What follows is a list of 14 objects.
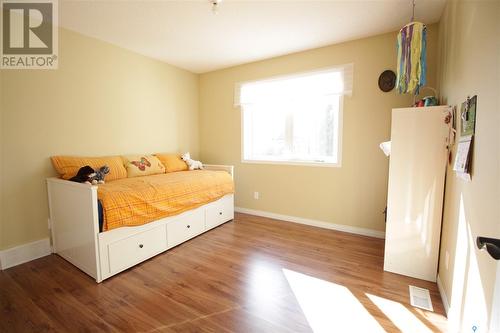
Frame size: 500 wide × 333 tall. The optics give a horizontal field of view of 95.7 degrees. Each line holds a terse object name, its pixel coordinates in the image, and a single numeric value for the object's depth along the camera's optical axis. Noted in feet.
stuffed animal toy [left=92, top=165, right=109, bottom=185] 7.42
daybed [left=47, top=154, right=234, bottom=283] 6.03
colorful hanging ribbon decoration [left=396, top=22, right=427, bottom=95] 6.07
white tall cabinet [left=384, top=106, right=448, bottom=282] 5.93
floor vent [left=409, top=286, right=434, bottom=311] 5.21
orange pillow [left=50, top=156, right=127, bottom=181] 7.49
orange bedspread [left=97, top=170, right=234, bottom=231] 6.16
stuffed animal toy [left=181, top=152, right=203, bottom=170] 11.56
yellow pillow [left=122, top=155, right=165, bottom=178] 9.29
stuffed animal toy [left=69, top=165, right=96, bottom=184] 7.14
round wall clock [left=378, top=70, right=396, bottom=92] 8.30
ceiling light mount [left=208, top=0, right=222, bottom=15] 6.48
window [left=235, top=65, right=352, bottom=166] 9.62
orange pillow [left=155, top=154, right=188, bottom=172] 10.78
